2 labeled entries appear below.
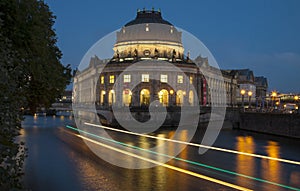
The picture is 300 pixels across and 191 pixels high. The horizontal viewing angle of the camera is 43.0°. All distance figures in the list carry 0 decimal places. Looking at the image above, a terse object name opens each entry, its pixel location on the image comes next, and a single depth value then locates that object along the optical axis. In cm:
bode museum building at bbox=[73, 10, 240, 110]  10650
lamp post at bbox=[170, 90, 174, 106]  10522
